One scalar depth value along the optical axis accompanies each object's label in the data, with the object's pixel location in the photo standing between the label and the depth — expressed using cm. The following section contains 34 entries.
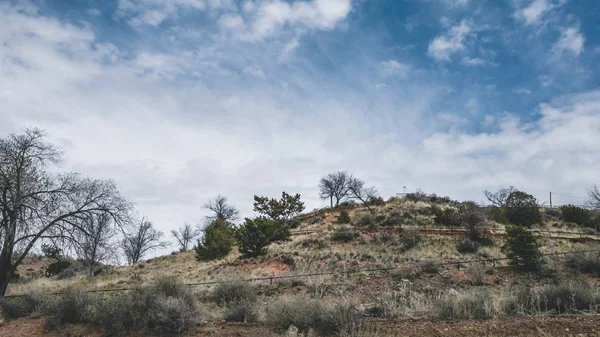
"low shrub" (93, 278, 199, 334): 1015
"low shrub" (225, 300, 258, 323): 1084
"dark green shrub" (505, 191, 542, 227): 3934
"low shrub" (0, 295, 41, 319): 1333
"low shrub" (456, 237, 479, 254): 2748
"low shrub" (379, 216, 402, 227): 4099
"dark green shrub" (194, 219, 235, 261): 3694
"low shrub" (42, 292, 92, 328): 1163
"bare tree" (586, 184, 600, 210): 3413
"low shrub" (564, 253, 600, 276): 1890
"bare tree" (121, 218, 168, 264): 5766
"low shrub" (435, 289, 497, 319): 940
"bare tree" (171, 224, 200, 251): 6881
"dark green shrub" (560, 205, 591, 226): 3963
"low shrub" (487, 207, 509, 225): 3956
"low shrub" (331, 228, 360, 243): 3431
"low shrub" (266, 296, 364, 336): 896
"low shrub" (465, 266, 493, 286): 1758
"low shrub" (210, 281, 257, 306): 1359
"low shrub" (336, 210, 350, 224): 4533
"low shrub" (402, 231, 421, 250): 2993
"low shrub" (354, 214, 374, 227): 4261
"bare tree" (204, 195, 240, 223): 6461
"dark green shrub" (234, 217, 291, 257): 3147
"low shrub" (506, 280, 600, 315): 945
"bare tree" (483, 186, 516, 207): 5752
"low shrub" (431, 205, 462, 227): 3741
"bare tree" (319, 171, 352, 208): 7488
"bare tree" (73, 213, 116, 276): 1859
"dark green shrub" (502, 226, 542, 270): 1995
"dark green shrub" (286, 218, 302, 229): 4973
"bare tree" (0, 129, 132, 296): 1706
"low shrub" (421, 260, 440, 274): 2000
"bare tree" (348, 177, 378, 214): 5004
